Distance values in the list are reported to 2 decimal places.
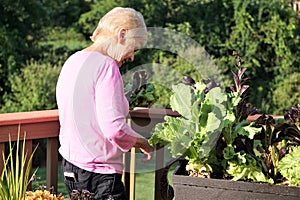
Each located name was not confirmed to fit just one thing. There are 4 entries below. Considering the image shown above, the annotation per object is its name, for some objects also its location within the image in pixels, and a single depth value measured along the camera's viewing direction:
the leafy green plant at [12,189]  3.09
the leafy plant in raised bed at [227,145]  2.74
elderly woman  3.21
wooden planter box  2.66
